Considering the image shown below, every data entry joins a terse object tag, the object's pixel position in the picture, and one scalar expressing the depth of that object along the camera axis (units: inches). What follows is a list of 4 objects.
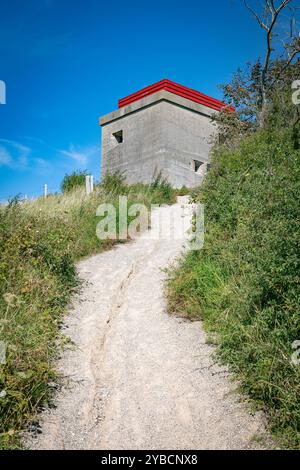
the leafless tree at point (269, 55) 533.3
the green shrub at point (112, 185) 571.2
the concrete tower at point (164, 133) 785.6
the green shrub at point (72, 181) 643.5
